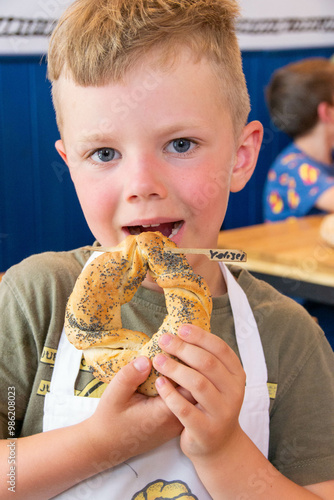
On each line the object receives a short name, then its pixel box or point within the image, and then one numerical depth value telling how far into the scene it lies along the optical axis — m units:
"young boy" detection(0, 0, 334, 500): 0.92
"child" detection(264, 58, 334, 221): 3.25
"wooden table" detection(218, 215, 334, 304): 2.19
